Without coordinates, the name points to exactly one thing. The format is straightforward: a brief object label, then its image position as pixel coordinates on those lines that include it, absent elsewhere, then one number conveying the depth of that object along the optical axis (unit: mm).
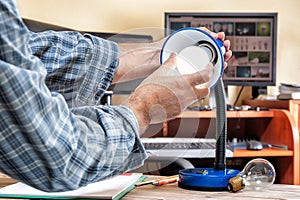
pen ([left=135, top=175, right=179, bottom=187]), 1486
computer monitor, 3205
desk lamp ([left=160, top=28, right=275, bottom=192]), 1261
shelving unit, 2808
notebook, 1341
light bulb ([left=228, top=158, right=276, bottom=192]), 1418
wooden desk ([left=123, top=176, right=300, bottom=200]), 1366
